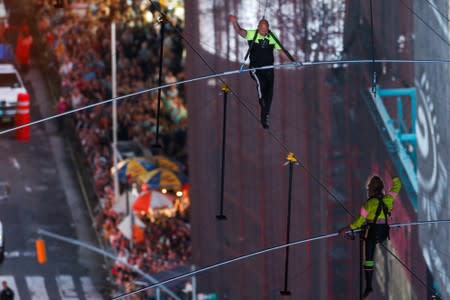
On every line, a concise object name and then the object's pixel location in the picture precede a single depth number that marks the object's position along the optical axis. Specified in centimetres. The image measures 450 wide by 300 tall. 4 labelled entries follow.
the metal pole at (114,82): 8741
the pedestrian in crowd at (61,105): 9150
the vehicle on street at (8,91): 9194
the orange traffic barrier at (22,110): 9200
